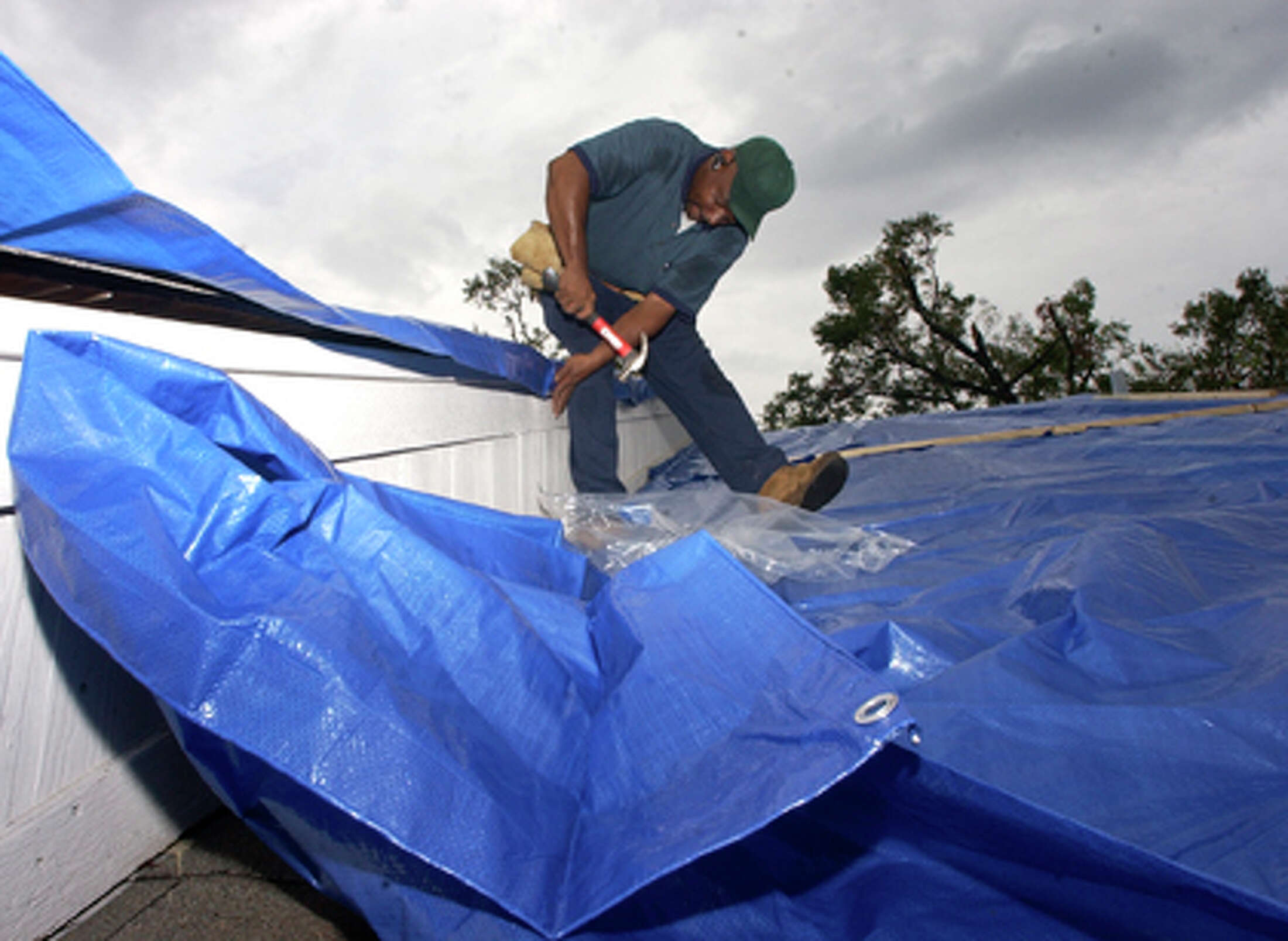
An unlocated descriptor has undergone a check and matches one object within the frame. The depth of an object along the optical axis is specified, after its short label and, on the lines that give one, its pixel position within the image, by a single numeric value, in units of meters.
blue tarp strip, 0.76
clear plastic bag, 1.74
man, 2.40
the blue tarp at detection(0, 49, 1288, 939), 0.67
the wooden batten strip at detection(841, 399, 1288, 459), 3.83
